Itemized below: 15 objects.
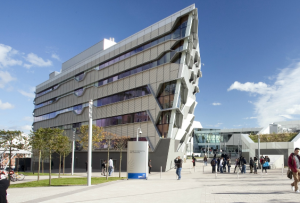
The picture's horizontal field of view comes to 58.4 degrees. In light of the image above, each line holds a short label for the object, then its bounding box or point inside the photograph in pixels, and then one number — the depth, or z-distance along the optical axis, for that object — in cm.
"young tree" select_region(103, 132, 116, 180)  3591
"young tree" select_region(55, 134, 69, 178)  2108
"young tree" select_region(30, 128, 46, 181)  2042
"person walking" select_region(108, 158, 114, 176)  2566
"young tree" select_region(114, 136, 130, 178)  3655
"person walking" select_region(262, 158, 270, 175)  2670
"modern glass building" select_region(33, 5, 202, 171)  3411
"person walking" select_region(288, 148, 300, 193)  1099
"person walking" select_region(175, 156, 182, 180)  1950
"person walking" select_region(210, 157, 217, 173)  2721
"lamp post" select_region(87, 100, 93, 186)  1673
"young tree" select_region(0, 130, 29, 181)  1905
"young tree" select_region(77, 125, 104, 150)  3575
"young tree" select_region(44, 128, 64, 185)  2028
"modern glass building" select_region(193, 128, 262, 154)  8968
